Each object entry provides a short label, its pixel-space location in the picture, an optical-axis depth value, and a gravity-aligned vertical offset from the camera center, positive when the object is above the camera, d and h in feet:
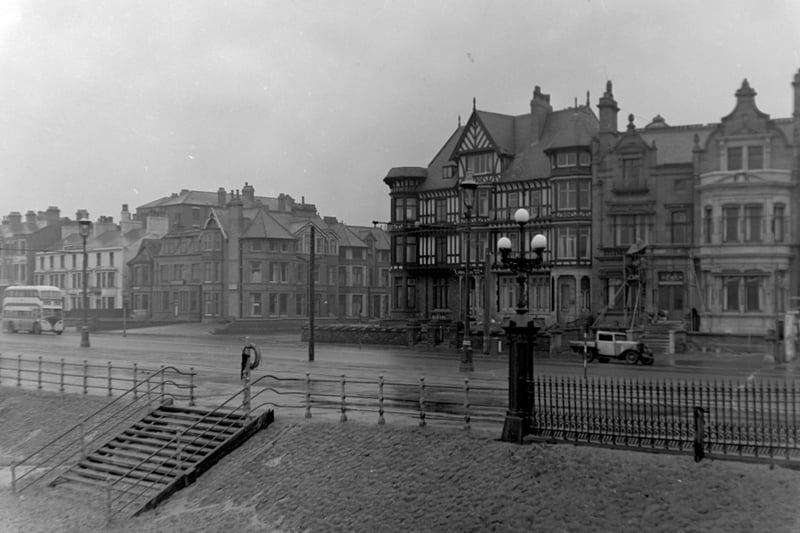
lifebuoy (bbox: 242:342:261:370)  75.94 -7.21
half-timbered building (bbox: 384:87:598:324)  168.76 +17.46
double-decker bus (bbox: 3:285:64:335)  216.74 -7.15
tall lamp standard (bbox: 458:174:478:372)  98.22 -0.84
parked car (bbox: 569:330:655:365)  118.73 -10.23
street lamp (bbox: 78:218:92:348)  145.41 -3.66
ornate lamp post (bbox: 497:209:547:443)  57.41 -6.66
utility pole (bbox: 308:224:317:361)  121.70 -7.41
